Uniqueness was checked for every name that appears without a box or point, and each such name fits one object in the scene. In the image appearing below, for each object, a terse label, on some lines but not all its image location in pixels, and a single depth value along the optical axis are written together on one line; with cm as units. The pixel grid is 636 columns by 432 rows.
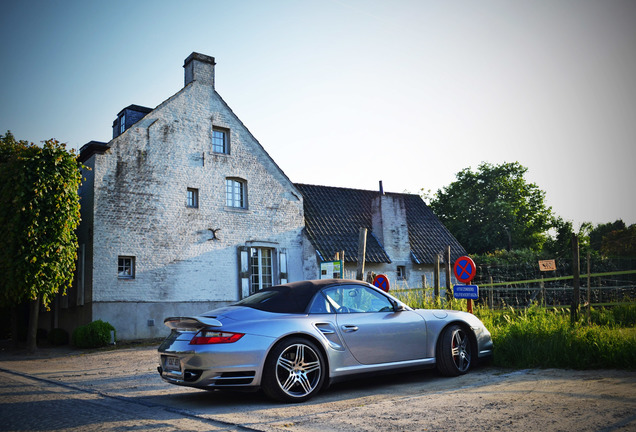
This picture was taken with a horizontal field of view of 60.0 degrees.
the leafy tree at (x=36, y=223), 1535
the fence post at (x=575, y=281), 923
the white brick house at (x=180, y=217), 1806
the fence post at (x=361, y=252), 1334
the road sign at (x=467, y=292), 1030
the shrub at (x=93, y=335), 1642
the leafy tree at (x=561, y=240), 3840
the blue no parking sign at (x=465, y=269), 1103
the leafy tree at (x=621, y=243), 4050
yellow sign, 1424
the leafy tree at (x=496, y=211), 4384
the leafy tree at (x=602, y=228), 6555
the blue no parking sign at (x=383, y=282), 1392
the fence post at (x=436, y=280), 1251
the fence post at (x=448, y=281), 1238
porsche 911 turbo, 601
